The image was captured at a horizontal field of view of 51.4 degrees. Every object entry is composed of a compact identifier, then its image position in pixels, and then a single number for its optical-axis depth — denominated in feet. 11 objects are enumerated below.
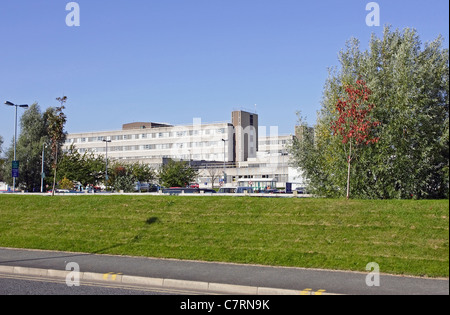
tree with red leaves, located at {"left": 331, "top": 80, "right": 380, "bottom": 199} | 66.13
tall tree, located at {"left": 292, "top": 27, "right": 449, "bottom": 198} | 67.87
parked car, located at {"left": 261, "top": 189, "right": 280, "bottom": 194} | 200.73
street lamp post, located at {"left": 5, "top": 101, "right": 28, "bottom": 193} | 139.48
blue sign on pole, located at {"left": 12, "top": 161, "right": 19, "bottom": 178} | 138.92
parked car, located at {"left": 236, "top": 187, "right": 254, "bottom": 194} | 185.41
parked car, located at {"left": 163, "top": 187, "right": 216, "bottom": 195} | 166.40
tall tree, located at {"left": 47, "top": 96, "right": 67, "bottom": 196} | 91.76
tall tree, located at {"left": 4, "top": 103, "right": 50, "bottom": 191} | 208.44
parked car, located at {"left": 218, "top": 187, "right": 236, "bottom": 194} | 186.41
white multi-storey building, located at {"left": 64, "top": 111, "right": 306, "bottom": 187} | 296.30
